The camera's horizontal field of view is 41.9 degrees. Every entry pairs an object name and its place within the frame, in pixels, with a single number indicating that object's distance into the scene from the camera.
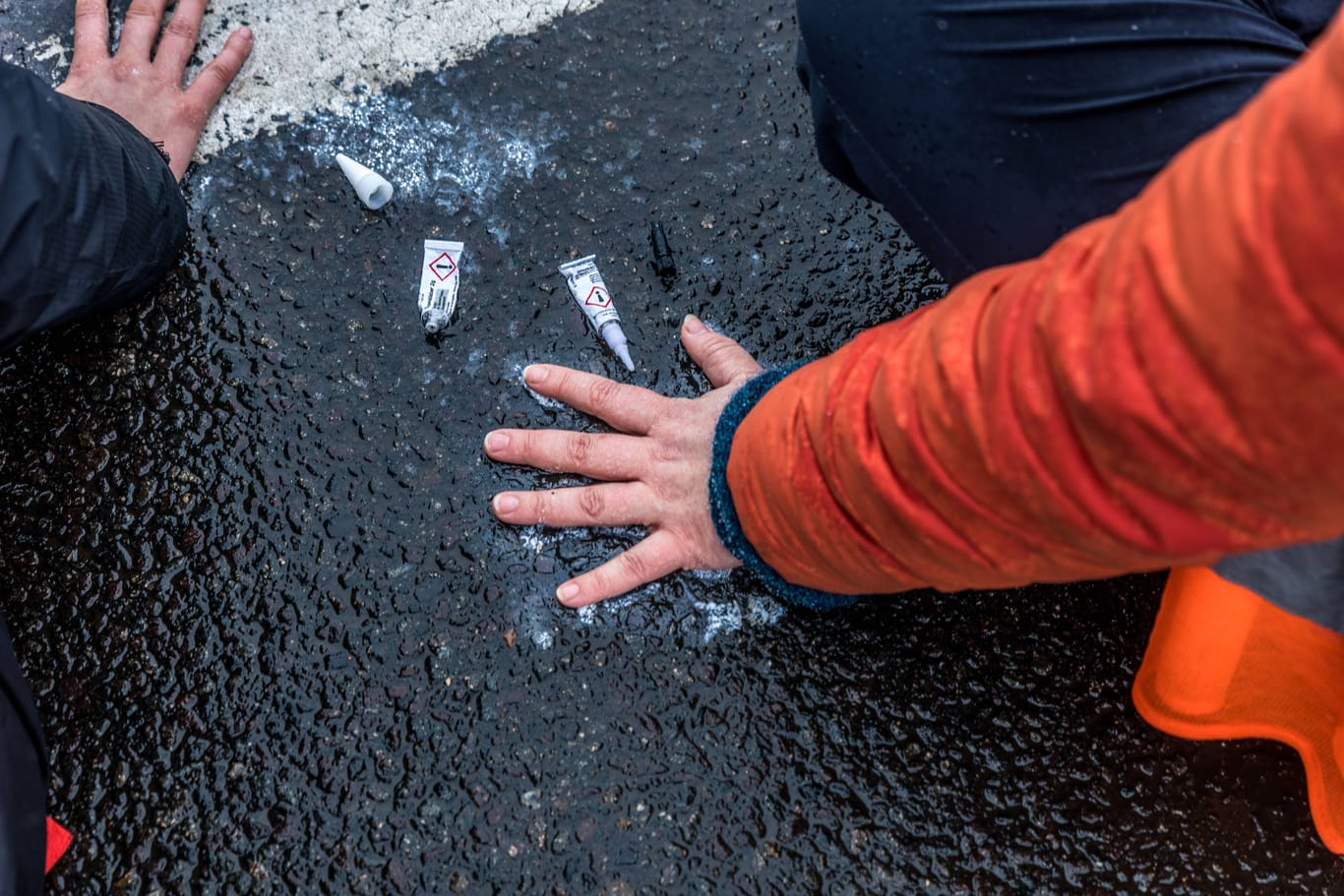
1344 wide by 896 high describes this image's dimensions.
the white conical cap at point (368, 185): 1.02
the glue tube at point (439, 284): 1.01
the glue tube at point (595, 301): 1.00
